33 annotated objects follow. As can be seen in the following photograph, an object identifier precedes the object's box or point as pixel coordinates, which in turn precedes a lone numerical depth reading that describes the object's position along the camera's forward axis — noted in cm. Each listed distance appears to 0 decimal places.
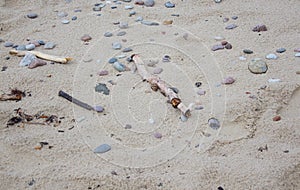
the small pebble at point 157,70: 198
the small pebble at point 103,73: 199
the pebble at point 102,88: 189
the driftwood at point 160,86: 176
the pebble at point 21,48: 217
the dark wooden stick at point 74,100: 181
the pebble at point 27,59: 207
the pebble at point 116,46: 214
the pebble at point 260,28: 221
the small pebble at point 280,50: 205
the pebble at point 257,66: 194
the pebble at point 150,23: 230
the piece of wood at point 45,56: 206
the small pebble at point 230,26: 225
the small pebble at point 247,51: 206
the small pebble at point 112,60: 205
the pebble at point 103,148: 161
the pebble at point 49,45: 217
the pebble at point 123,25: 229
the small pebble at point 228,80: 189
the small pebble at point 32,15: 243
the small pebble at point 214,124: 169
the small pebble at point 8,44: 222
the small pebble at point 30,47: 217
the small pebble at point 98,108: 179
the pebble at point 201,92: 185
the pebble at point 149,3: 247
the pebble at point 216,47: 209
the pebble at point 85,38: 222
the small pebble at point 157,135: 167
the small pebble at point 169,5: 246
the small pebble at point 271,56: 202
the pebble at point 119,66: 200
